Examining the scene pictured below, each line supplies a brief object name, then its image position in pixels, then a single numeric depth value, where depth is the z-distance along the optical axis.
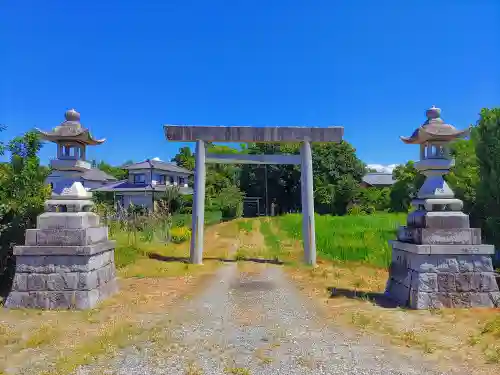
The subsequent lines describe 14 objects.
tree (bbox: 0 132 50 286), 7.19
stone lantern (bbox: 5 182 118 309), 6.15
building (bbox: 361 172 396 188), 46.38
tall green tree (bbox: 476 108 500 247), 10.06
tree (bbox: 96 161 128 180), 51.51
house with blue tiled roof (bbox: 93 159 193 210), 32.78
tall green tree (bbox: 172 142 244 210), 30.77
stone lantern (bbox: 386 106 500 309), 5.89
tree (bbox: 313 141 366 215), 31.92
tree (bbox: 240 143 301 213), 33.81
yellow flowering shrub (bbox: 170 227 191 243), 15.87
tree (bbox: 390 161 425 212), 31.03
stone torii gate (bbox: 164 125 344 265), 11.08
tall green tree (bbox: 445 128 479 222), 11.70
